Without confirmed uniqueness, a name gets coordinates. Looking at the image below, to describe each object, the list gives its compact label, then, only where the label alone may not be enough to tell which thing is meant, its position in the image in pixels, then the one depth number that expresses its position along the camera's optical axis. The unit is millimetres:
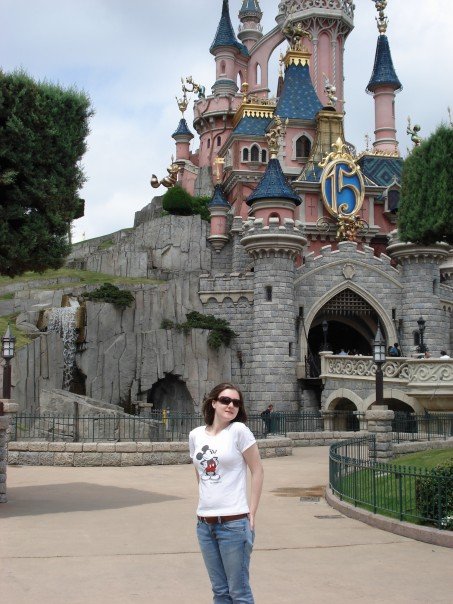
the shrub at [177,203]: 48094
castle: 35625
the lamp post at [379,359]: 21797
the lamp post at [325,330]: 36903
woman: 5781
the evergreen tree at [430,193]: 19016
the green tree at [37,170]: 14219
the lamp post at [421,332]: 35872
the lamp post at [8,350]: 22595
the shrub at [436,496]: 10328
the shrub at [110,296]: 36188
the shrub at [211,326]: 36906
